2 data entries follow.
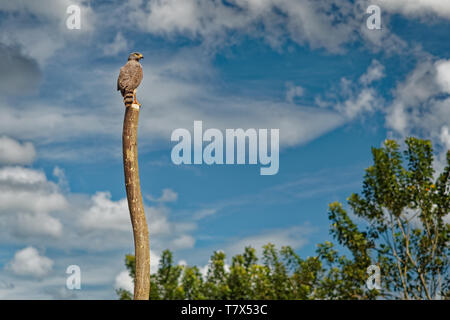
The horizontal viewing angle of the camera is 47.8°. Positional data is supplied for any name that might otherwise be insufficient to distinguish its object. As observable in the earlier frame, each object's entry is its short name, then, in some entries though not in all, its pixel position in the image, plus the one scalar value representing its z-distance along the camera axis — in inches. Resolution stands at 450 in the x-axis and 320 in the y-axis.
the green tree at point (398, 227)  647.1
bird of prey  315.6
